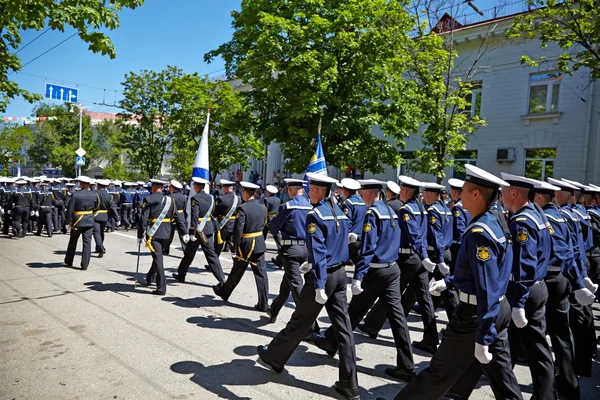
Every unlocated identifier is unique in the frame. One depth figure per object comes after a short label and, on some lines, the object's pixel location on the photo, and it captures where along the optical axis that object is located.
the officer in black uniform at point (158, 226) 8.12
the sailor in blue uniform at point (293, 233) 6.15
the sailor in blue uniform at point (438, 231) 6.22
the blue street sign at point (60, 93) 25.94
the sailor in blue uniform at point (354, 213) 8.79
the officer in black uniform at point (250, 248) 7.31
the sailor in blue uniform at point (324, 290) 4.36
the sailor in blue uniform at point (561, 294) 4.51
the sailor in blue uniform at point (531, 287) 3.95
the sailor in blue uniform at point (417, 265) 5.76
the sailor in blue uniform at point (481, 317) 3.20
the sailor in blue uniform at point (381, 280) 4.87
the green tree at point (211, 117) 23.75
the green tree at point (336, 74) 15.69
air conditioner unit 19.17
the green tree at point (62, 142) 47.96
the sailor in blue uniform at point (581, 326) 5.26
